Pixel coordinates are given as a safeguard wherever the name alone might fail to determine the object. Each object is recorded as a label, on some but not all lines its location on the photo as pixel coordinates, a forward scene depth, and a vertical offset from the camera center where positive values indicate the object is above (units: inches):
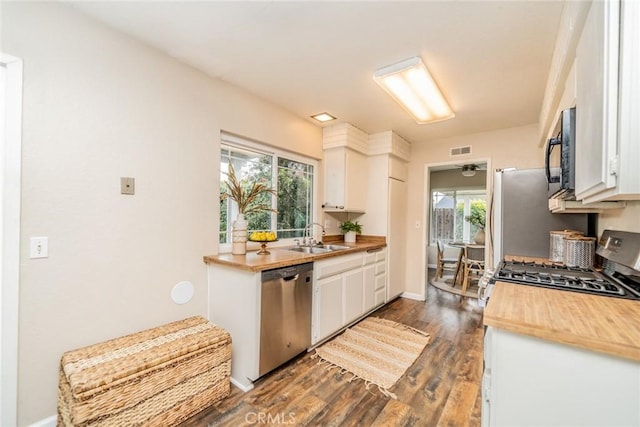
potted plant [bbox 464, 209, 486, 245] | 244.2 +0.9
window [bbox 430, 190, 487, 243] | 251.6 +6.2
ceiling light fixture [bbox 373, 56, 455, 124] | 83.0 +44.9
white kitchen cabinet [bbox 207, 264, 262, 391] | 77.7 -30.2
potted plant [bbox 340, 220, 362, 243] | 148.9 -7.5
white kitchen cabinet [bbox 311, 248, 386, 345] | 100.8 -31.8
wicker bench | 52.7 -35.8
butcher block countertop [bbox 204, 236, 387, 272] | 78.4 -14.2
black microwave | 49.6 +13.0
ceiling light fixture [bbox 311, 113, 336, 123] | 126.3 +47.1
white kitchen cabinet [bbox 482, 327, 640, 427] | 31.2 -20.6
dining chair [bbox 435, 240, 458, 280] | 202.6 -34.6
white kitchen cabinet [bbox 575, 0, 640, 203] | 31.4 +15.0
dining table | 185.9 -35.7
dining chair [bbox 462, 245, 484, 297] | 165.0 -24.7
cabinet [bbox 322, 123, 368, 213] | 139.5 +26.5
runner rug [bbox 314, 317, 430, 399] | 85.0 -49.0
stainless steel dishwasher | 80.2 -31.5
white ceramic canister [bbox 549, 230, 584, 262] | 79.2 -6.9
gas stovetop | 50.3 -12.9
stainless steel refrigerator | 88.2 +0.7
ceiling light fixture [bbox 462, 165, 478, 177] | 189.8 +34.7
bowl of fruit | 101.6 -8.7
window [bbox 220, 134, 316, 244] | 102.7 +15.5
